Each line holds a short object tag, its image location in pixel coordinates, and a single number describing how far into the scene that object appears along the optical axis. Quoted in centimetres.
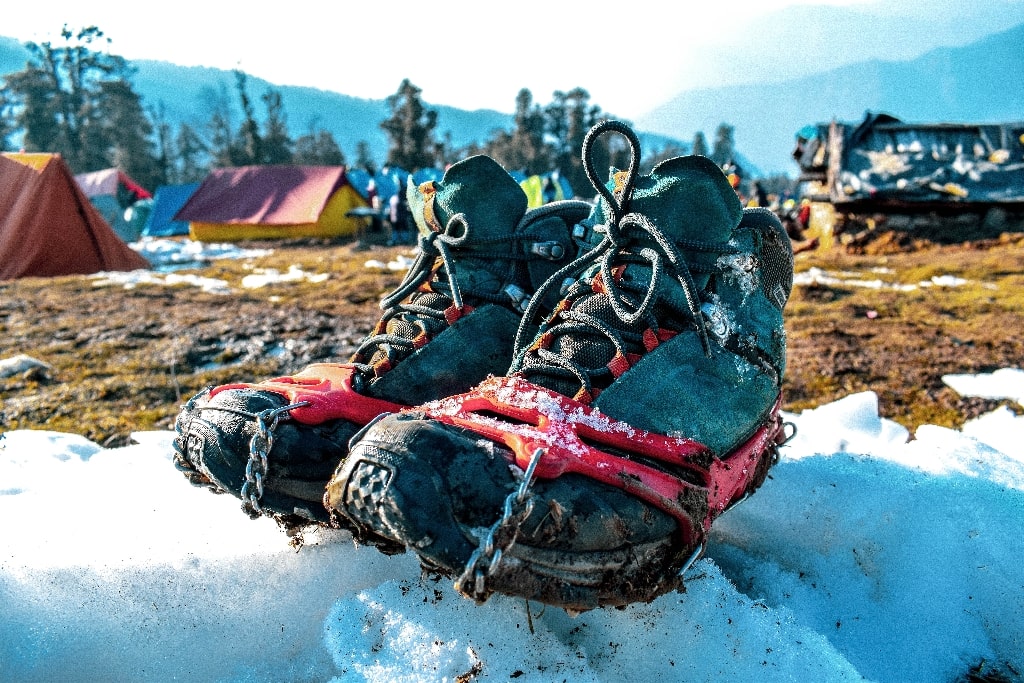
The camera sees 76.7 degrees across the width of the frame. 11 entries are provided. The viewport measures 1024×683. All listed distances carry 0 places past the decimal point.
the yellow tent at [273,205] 1543
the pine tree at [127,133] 3073
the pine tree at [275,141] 2980
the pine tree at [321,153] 3456
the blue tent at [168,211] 1838
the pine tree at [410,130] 2547
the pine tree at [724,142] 4673
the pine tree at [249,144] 2848
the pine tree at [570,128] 2864
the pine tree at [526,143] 2889
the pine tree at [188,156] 3950
